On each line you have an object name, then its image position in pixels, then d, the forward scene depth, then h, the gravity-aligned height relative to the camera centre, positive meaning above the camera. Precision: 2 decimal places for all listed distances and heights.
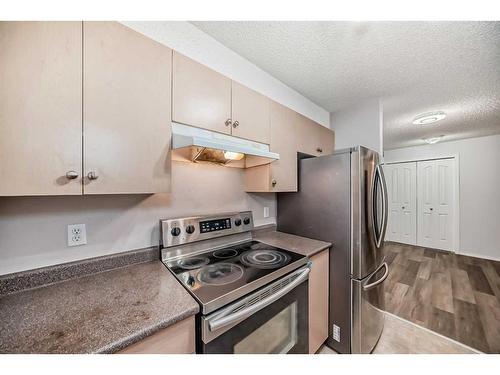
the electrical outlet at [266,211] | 1.91 -0.24
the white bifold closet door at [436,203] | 3.91 -0.31
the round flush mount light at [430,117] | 2.49 +0.96
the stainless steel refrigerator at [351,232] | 1.41 -0.35
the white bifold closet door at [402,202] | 4.37 -0.33
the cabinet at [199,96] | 1.02 +0.54
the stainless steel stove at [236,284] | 0.80 -0.47
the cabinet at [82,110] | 0.64 +0.31
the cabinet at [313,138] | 1.79 +0.53
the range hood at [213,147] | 0.96 +0.23
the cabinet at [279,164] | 1.53 +0.20
